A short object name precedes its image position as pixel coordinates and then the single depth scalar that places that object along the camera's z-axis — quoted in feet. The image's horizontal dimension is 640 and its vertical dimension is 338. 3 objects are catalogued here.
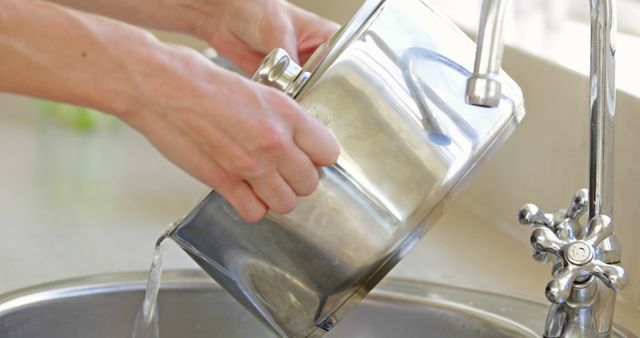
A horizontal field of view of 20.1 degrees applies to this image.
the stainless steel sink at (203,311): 4.91
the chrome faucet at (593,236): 4.20
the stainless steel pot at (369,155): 3.93
